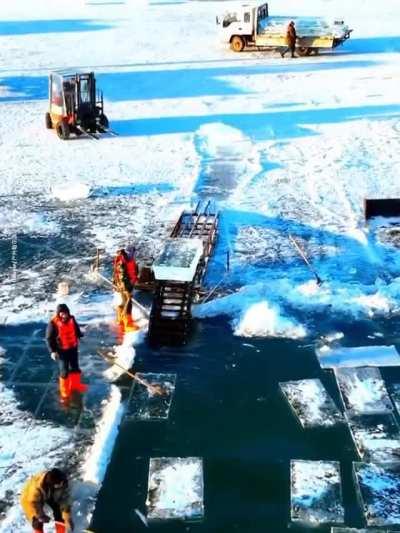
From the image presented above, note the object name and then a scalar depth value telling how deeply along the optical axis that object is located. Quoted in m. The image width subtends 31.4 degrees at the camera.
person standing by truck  26.50
